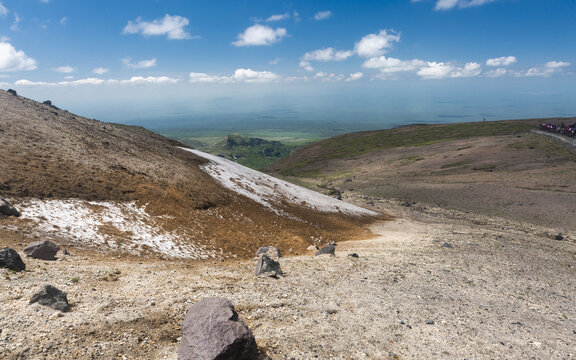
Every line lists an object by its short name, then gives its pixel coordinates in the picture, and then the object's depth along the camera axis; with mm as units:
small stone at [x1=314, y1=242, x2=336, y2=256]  22819
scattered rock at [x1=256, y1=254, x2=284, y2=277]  16422
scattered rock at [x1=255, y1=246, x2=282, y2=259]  21312
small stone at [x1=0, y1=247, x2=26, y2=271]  11859
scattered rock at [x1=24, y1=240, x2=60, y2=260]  13617
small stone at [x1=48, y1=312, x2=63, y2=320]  9588
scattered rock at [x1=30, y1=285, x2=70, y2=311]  10041
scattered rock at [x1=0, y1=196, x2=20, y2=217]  16438
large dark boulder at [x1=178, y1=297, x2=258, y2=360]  8555
